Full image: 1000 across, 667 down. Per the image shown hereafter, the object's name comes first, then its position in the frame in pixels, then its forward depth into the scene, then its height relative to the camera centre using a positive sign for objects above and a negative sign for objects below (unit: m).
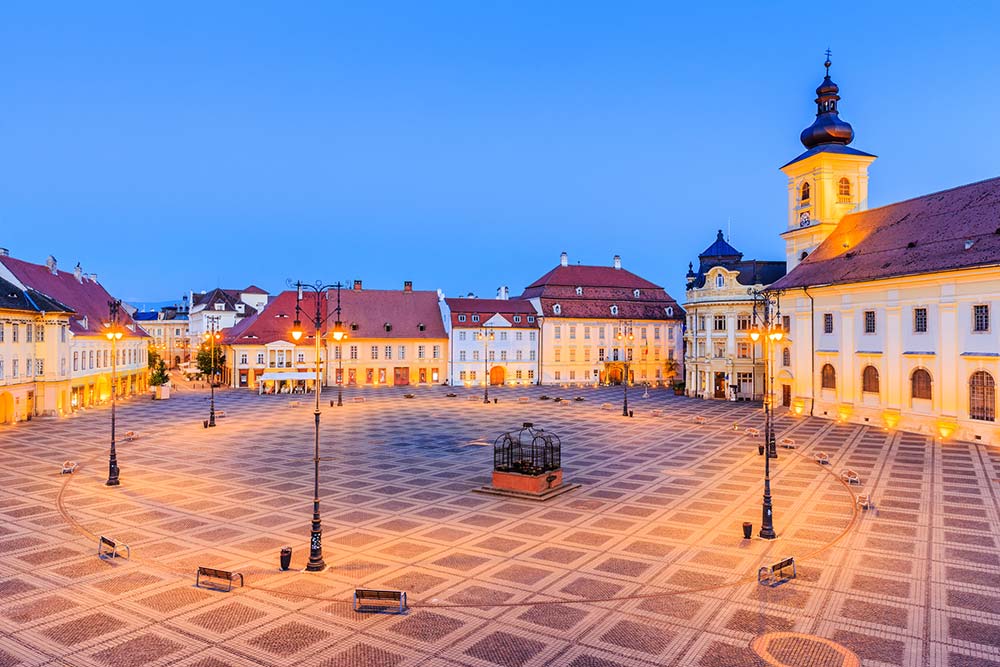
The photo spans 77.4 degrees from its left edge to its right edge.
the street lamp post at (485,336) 80.55 +1.64
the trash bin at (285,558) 17.59 -5.87
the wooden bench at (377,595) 14.83 -5.86
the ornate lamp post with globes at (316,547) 17.64 -5.64
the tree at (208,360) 85.06 -1.36
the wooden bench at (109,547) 18.44 -5.86
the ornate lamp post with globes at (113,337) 27.56 +0.66
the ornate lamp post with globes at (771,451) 20.41 -4.57
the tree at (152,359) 91.00 -1.32
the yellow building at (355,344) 78.12 +0.70
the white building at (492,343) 81.94 +0.75
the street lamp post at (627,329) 83.11 +2.48
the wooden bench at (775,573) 16.58 -6.06
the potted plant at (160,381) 68.38 -3.83
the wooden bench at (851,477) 27.64 -5.82
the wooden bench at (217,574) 16.19 -5.85
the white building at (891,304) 39.09 +3.01
